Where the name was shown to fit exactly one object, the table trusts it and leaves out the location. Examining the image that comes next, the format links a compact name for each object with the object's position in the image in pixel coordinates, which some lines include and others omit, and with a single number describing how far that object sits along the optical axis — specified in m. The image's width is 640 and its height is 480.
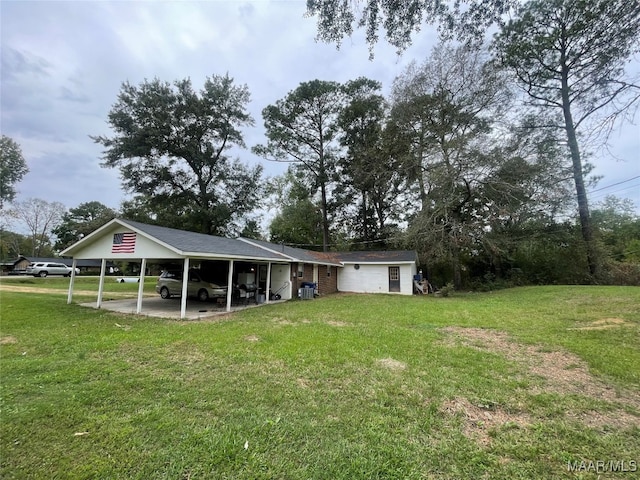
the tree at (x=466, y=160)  17.73
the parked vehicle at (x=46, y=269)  29.56
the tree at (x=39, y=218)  41.12
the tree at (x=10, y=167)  30.27
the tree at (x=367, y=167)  24.72
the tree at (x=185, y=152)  22.52
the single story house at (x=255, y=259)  9.69
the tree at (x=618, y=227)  19.08
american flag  10.11
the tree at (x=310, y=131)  26.84
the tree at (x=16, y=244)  42.81
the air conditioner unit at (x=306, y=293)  15.20
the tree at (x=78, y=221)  36.14
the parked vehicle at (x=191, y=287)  13.44
